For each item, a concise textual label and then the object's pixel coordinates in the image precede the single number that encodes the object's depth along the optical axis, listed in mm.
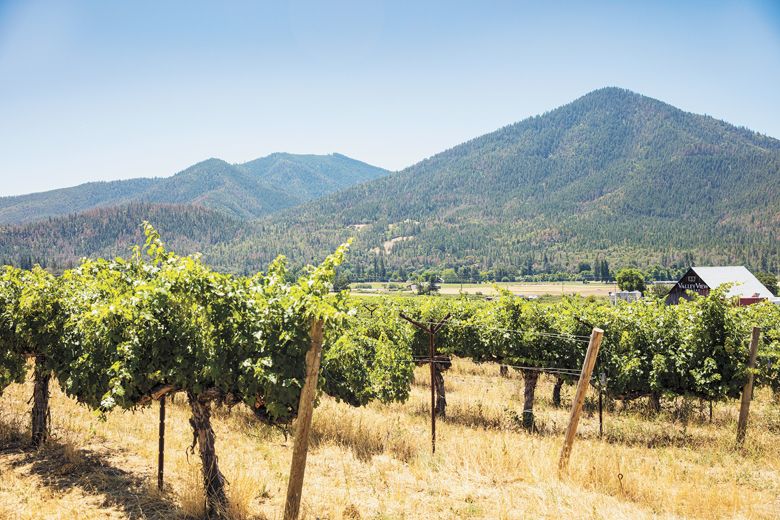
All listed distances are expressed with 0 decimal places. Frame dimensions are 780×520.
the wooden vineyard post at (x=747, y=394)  11391
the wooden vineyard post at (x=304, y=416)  5918
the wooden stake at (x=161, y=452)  7707
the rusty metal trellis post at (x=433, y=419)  10117
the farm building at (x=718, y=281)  56438
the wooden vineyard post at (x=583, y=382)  7910
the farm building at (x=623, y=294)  73162
